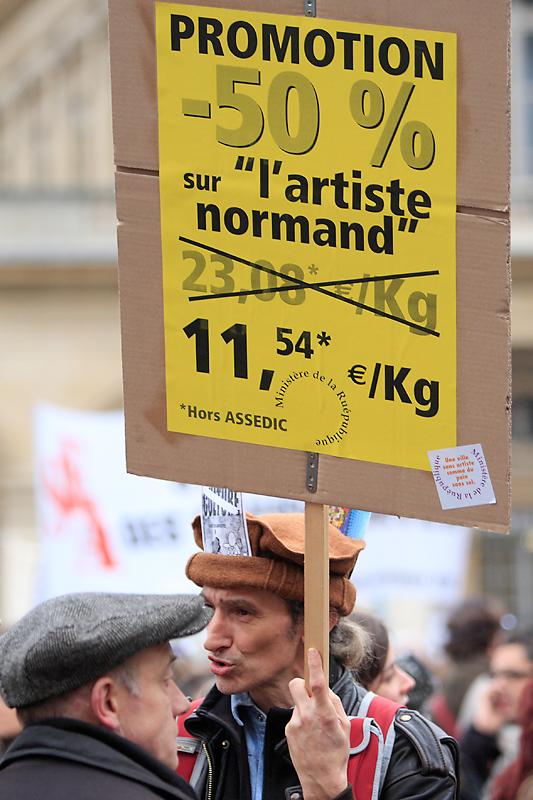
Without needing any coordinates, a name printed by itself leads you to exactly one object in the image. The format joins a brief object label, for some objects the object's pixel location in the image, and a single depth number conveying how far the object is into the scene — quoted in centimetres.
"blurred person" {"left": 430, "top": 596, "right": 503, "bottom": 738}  1110
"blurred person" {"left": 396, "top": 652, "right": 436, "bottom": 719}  757
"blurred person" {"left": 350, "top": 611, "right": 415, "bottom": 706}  606
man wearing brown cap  460
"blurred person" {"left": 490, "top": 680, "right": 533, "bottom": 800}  734
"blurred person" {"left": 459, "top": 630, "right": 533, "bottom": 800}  941
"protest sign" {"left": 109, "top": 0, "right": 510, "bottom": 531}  414
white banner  1259
